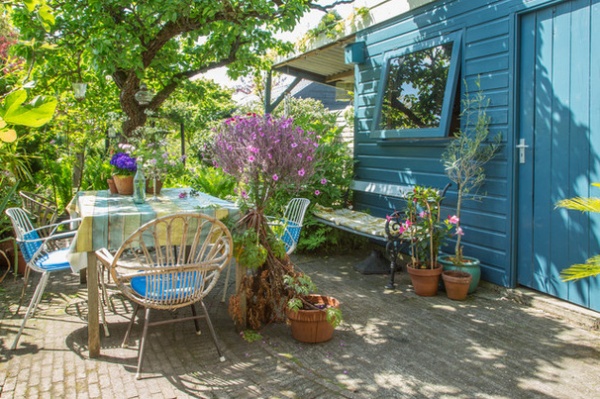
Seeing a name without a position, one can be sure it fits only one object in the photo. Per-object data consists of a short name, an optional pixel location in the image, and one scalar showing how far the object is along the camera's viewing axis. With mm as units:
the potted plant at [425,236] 4254
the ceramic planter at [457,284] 4098
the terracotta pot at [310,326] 3158
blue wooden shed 3648
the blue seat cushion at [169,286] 2811
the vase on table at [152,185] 4212
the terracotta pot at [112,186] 4375
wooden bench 4582
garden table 2916
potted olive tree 4238
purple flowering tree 3184
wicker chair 2721
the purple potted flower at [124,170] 4152
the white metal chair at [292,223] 4277
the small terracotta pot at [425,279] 4223
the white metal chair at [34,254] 3312
